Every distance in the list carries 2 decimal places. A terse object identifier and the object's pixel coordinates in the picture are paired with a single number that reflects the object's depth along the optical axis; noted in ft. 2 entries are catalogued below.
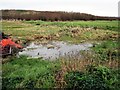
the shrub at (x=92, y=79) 13.85
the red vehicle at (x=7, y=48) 19.49
